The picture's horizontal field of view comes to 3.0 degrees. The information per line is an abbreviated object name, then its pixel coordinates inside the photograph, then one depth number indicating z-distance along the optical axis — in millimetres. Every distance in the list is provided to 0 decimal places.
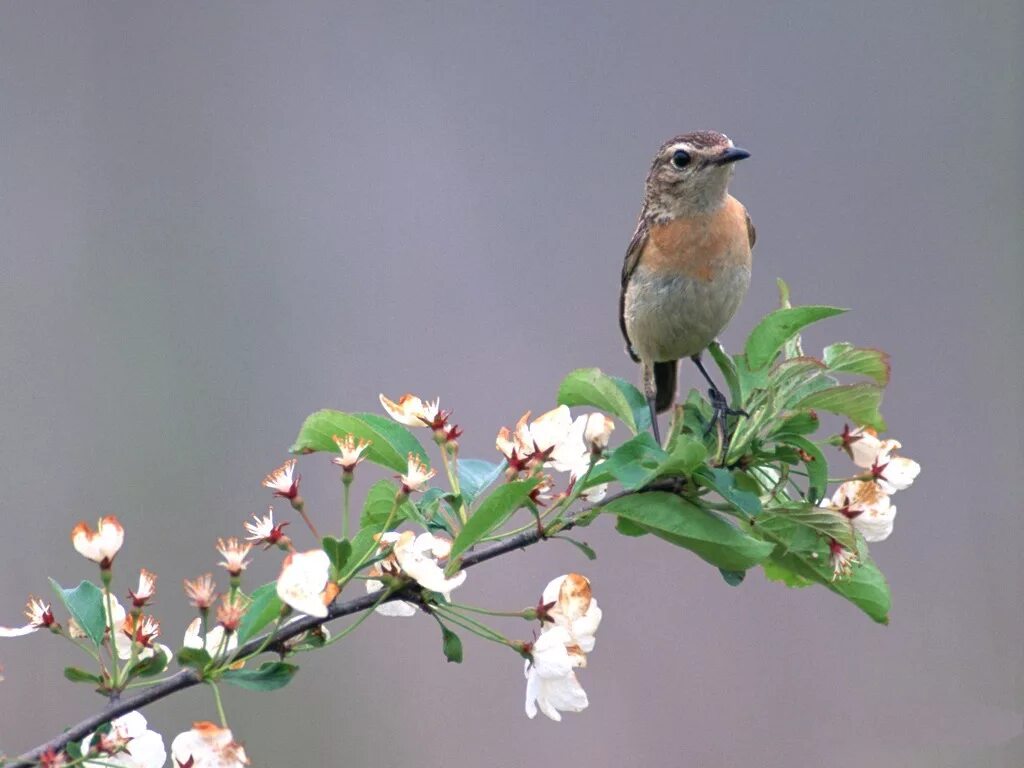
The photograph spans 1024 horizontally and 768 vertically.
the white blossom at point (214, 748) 5389
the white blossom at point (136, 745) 6325
